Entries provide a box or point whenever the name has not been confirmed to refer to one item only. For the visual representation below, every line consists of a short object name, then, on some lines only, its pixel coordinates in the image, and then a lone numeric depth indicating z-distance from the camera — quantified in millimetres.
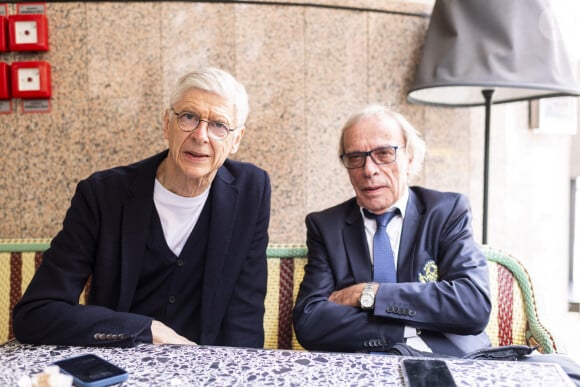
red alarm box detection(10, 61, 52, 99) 2592
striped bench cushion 1959
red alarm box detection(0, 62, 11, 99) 2609
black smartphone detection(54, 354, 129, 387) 936
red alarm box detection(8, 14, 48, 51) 2590
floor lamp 2301
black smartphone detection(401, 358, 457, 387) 937
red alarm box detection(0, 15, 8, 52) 2619
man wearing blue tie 1694
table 982
